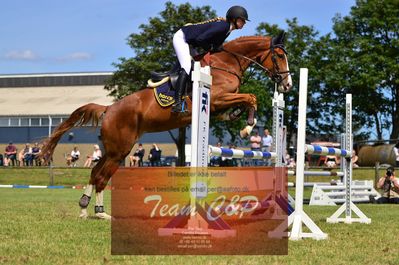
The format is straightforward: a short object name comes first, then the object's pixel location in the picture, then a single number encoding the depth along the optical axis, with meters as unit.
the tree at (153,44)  34.88
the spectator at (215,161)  26.21
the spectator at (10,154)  33.28
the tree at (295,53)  39.00
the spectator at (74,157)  33.38
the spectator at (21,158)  32.63
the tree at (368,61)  39.12
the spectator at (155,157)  28.12
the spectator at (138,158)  28.73
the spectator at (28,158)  31.59
